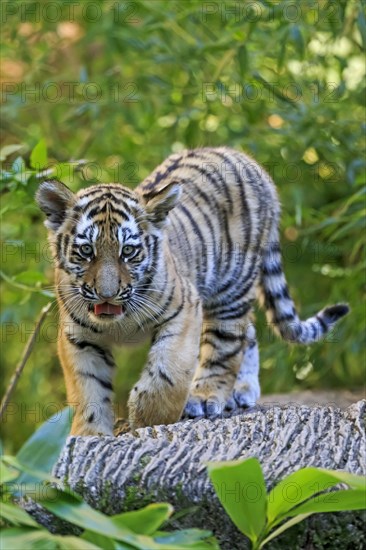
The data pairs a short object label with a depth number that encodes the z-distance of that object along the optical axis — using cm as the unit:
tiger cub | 739
